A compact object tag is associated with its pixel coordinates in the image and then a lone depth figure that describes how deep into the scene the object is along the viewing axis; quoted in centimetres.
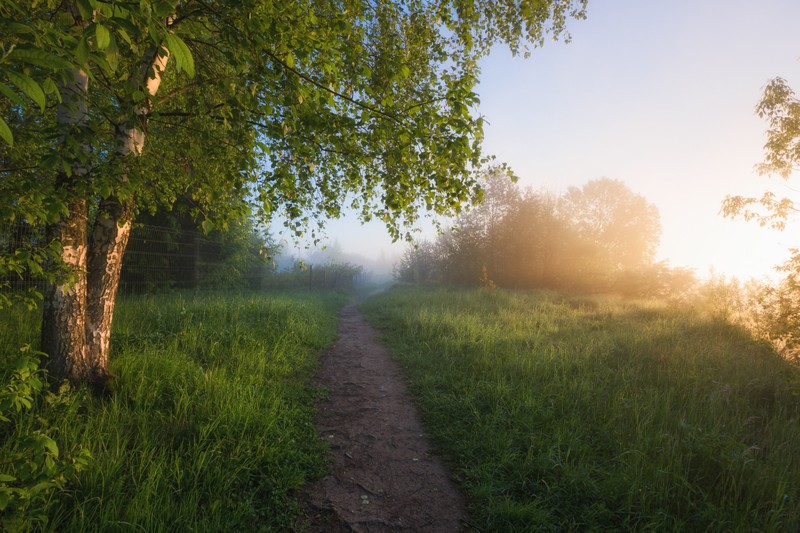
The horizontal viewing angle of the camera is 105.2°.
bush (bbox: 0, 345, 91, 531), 179
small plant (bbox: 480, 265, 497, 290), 2145
